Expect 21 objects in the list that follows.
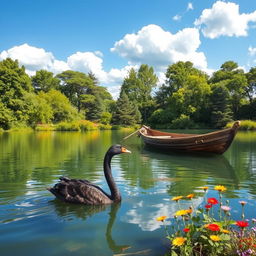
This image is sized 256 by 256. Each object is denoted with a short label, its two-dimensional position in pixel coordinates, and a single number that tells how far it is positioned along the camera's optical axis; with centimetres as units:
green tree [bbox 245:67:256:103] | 5594
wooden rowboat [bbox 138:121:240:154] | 1377
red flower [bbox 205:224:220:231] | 245
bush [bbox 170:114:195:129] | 5362
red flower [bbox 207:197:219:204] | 284
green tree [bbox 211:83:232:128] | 5000
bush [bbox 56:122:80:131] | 4622
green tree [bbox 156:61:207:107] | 6366
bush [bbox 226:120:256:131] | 4225
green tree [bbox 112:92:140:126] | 5659
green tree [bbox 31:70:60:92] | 7056
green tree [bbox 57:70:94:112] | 6569
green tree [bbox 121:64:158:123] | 6975
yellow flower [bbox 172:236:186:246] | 249
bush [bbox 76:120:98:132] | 4821
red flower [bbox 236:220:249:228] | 260
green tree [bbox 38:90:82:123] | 5053
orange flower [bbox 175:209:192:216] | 275
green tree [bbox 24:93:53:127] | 4394
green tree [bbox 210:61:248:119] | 5388
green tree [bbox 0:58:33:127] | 4172
